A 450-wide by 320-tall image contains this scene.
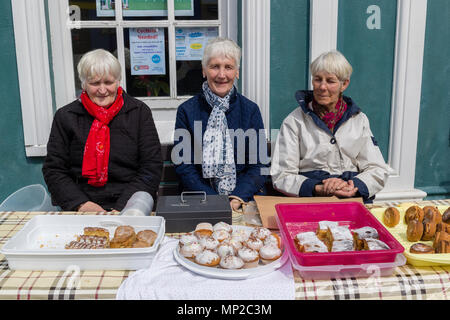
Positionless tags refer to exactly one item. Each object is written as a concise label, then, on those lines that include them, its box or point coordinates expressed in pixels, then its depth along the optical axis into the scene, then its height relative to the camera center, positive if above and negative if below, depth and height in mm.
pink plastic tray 1325 -544
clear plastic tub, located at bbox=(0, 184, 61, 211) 1948 -643
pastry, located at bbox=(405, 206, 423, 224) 1531 -542
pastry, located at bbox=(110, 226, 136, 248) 1370 -552
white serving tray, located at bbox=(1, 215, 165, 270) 1268 -566
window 2721 +82
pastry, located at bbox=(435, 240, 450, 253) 1312 -559
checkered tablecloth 1209 -621
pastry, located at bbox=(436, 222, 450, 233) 1407 -541
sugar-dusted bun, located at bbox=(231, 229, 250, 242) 1385 -555
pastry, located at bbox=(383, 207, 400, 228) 1532 -551
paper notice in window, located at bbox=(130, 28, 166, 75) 2924 +52
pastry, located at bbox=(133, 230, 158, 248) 1376 -554
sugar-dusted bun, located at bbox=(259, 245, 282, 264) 1278 -561
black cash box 1562 -548
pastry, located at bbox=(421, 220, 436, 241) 1405 -545
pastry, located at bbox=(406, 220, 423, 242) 1396 -545
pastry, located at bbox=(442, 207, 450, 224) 1517 -546
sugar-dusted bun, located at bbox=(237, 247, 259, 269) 1251 -558
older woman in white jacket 2221 -433
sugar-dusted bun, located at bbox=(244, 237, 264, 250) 1312 -547
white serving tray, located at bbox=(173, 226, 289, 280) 1222 -587
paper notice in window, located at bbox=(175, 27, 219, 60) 2947 +122
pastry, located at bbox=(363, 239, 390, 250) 1252 -531
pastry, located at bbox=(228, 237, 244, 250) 1317 -551
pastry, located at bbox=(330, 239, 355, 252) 1268 -540
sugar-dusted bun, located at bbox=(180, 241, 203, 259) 1295 -554
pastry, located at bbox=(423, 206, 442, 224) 1495 -538
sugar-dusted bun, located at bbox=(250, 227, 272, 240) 1376 -544
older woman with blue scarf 2328 -420
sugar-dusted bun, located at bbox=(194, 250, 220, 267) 1249 -562
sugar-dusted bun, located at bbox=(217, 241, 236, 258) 1282 -552
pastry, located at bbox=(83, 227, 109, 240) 1452 -562
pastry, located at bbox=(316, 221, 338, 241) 1409 -547
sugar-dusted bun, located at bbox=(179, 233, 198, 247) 1334 -543
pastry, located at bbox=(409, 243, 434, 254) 1314 -567
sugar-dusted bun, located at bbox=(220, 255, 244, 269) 1236 -566
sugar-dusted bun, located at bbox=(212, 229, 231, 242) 1374 -547
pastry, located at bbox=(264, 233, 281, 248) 1336 -548
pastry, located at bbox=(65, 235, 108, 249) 1344 -558
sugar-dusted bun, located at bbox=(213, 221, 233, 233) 1433 -543
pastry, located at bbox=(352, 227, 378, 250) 1300 -536
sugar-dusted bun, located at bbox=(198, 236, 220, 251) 1309 -543
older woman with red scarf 2188 -443
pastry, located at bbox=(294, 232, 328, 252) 1266 -540
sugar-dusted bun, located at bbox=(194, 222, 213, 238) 1396 -548
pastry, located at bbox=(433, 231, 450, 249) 1338 -542
